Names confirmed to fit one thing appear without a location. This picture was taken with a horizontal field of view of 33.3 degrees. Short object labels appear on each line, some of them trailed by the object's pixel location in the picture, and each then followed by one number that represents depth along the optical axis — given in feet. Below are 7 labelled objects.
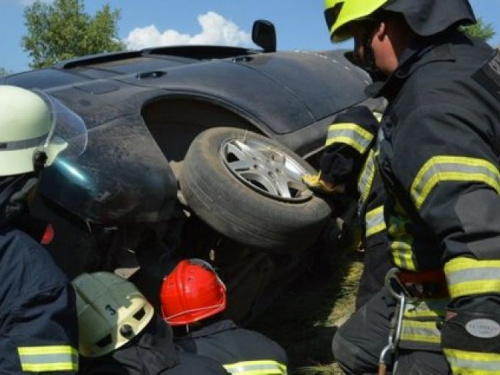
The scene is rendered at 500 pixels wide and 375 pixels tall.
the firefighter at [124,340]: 9.47
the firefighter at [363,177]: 10.71
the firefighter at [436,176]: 7.04
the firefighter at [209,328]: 10.50
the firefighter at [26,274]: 7.48
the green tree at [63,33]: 92.43
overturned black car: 12.43
